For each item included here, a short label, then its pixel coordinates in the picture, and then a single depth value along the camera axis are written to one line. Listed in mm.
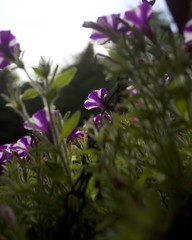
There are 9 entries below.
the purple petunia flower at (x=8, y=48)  704
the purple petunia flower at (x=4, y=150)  951
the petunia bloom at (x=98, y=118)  1007
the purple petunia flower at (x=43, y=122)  727
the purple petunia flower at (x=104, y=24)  631
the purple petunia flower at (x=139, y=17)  620
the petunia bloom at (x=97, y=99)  1079
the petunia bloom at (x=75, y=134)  978
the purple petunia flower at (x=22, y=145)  956
